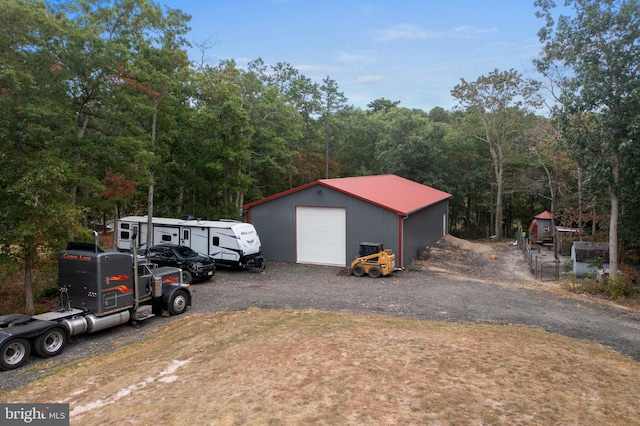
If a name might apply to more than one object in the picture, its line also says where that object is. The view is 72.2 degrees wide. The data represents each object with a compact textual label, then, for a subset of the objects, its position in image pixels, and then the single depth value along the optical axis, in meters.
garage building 20.81
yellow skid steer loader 18.86
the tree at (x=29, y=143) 11.70
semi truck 9.84
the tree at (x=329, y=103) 44.26
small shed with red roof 31.30
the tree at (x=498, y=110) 35.62
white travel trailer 20.02
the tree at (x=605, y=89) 16.09
